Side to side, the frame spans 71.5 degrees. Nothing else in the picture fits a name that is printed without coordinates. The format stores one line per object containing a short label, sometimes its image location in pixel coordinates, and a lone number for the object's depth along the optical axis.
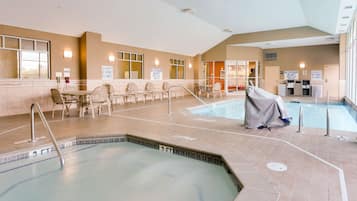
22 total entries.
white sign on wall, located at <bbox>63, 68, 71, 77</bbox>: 8.35
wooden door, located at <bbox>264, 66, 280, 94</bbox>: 15.32
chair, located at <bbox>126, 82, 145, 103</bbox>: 10.35
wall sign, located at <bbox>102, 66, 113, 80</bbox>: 9.51
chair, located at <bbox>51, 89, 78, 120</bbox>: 6.58
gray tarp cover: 5.07
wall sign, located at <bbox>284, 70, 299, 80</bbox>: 14.81
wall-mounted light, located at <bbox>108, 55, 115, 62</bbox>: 9.76
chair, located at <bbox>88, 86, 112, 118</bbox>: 6.69
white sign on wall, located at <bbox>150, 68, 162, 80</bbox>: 12.06
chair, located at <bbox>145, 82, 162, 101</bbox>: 11.24
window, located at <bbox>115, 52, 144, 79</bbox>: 10.42
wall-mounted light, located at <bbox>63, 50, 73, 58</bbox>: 8.30
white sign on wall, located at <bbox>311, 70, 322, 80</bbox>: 14.17
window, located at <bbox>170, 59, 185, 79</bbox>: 13.47
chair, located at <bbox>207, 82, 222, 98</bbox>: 13.42
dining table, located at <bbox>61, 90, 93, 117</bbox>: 6.61
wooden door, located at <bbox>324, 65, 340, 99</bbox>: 13.82
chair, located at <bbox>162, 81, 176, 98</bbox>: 12.32
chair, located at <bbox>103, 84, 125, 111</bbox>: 9.20
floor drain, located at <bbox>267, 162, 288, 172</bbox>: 2.97
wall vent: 15.27
